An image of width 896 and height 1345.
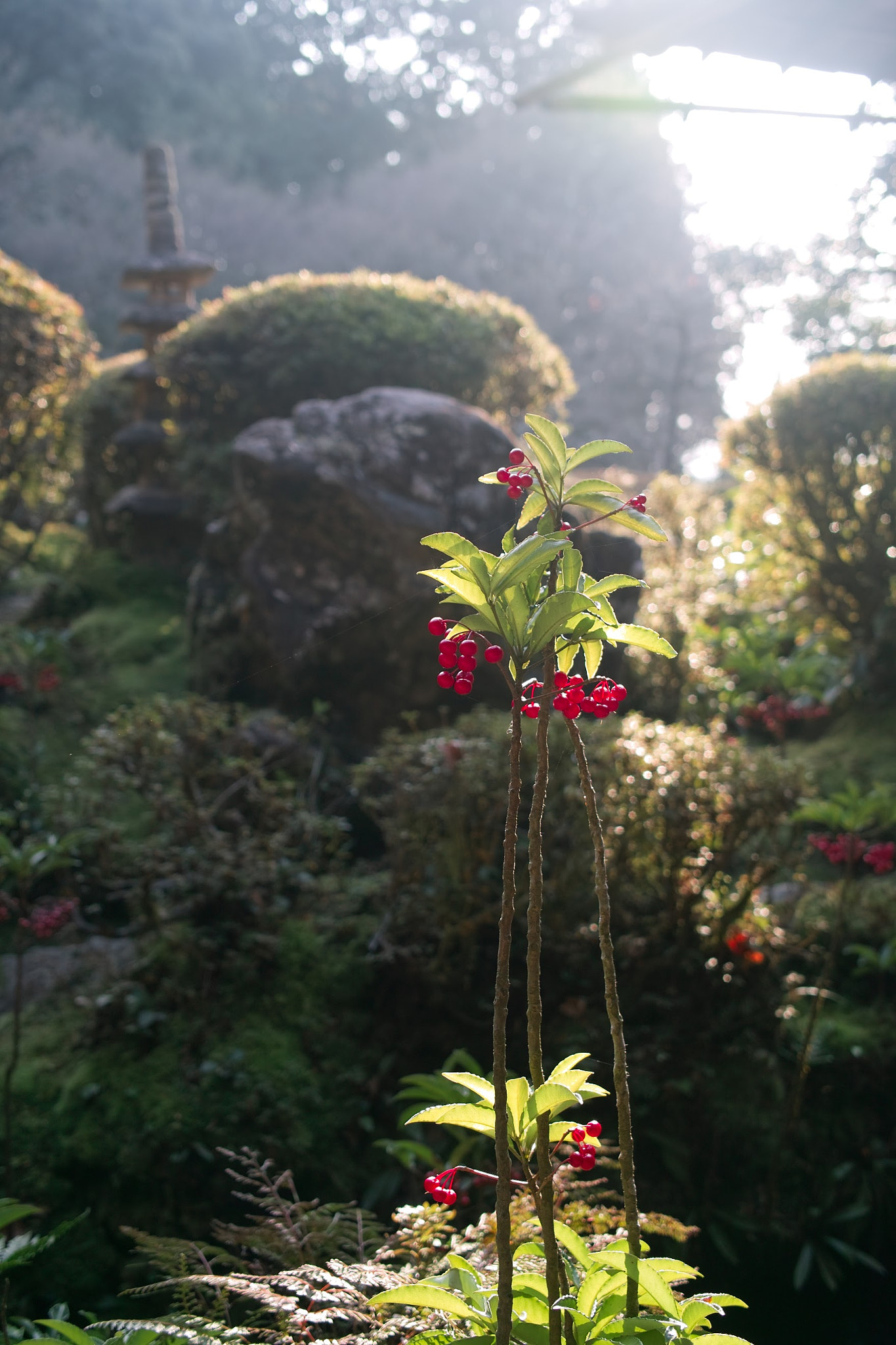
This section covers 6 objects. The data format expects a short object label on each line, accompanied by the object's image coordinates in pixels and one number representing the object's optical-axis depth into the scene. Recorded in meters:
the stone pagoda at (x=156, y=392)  8.27
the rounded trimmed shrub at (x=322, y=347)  7.18
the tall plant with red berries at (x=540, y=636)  1.33
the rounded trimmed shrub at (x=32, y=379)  7.65
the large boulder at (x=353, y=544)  5.60
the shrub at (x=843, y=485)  6.95
